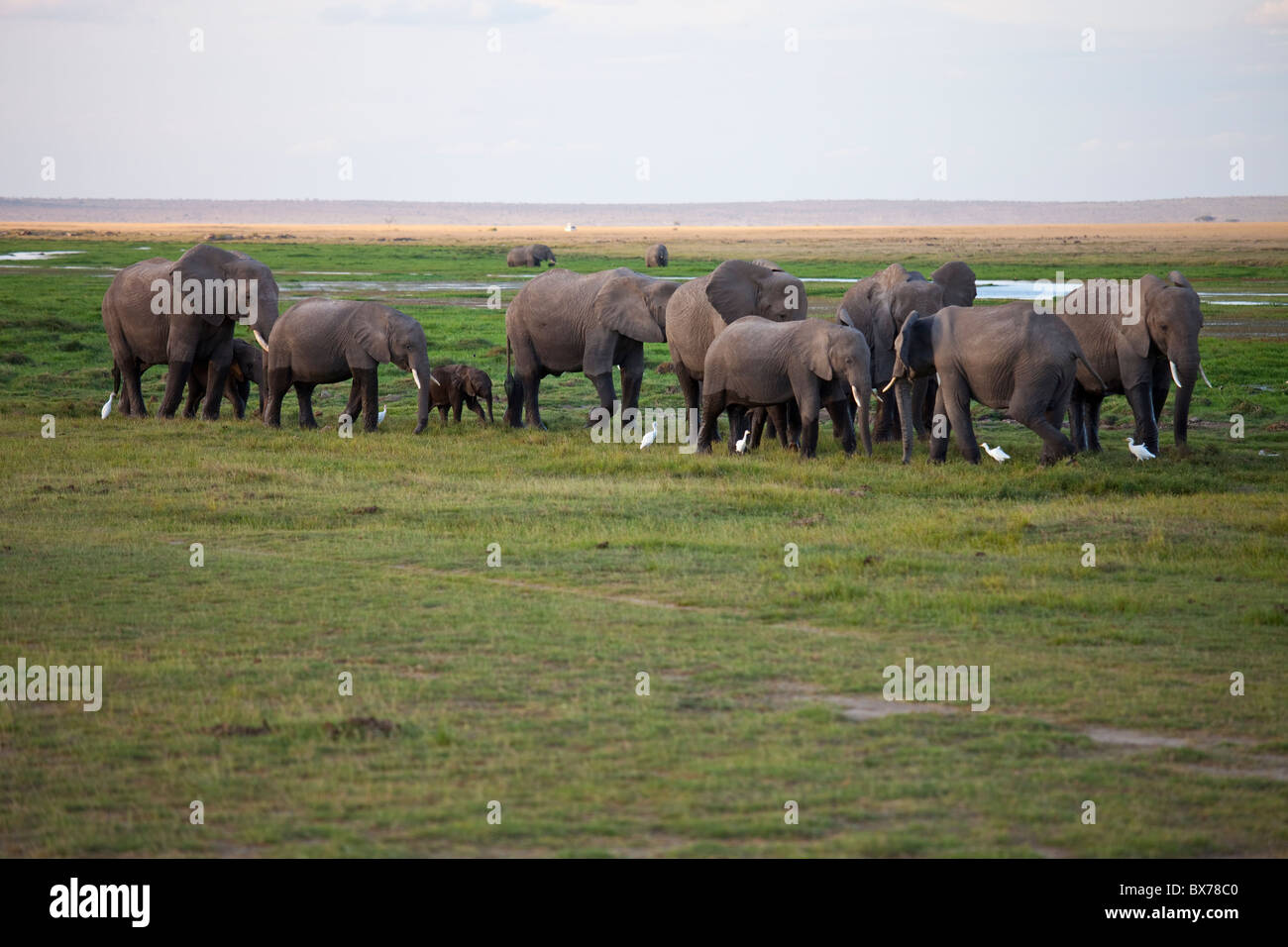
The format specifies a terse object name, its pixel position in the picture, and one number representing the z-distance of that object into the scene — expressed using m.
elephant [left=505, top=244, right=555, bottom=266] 79.44
